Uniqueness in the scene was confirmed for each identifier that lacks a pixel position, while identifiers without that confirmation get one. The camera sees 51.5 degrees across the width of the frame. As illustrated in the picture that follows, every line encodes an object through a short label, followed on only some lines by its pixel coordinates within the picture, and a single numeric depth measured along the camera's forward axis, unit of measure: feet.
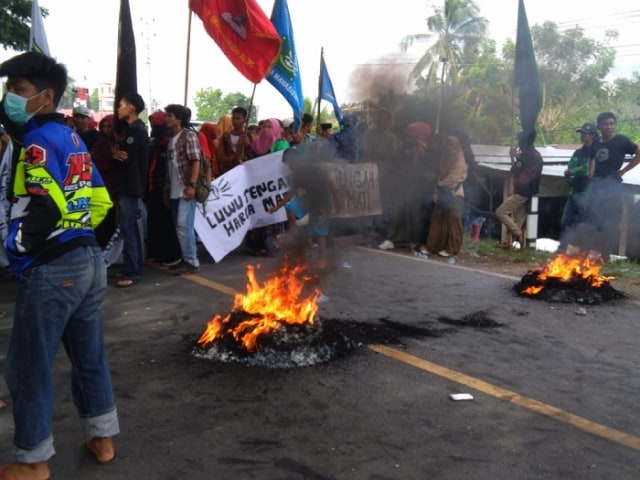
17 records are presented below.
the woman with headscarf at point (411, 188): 31.07
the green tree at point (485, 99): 30.40
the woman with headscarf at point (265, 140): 32.42
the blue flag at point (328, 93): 35.90
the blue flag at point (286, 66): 30.09
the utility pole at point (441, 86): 28.81
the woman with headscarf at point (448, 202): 31.40
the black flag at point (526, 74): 30.22
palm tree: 28.58
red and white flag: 27.76
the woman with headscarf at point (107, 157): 23.56
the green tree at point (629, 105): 75.52
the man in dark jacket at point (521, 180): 33.02
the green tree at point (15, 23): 51.29
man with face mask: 9.79
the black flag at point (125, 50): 27.02
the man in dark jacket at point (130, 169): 22.81
